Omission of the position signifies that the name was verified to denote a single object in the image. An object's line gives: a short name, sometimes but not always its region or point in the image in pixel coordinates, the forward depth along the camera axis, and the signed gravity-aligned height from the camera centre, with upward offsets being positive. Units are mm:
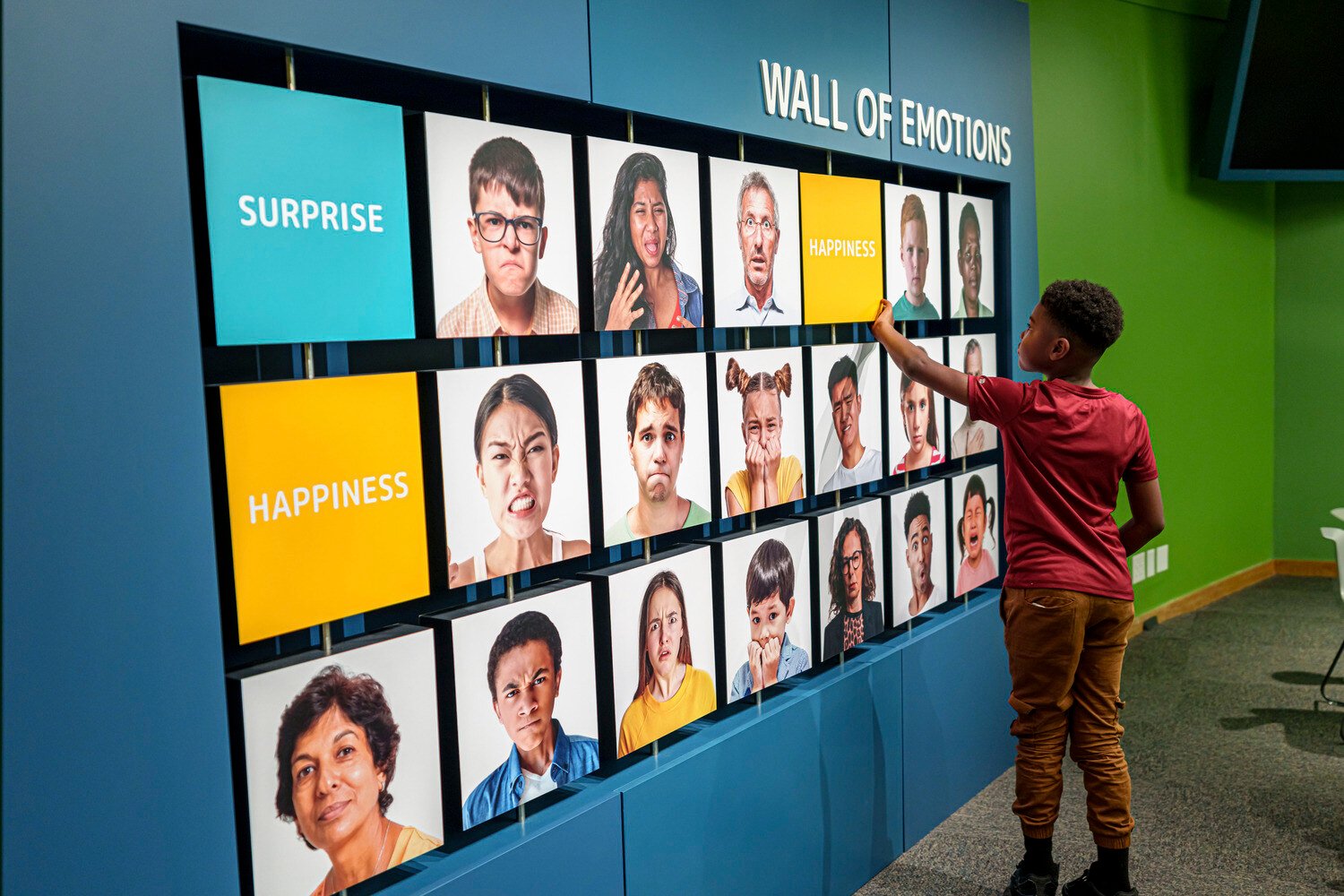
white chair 4199 -810
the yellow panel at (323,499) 1752 -221
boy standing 2820 -556
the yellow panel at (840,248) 3061 +298
